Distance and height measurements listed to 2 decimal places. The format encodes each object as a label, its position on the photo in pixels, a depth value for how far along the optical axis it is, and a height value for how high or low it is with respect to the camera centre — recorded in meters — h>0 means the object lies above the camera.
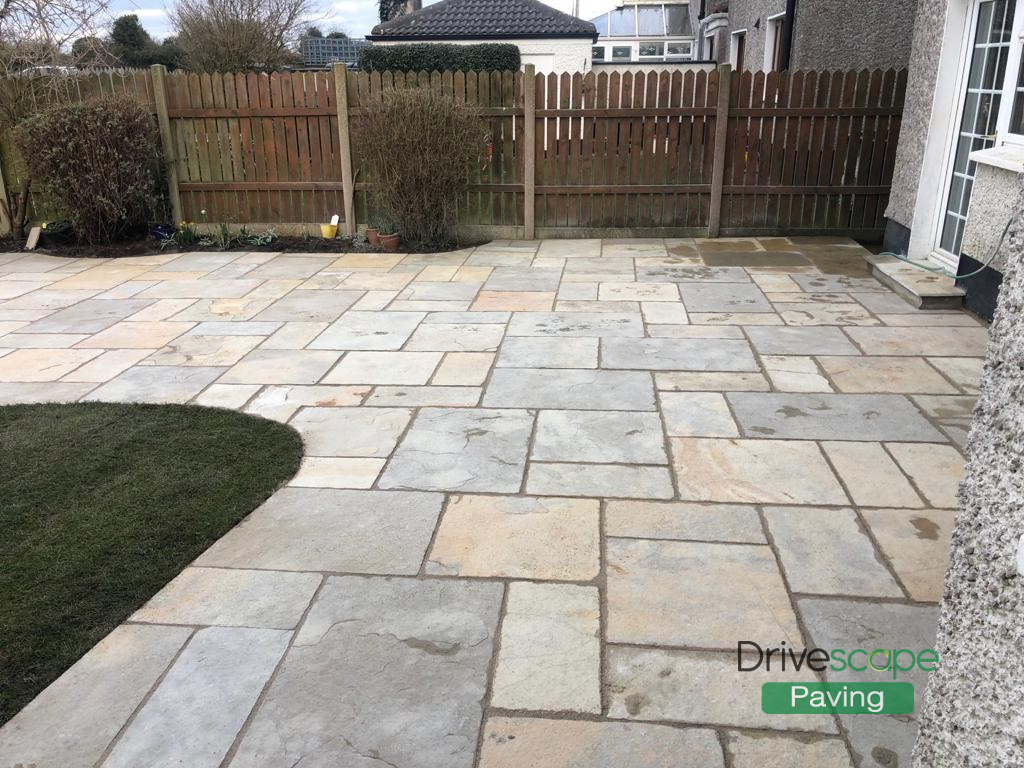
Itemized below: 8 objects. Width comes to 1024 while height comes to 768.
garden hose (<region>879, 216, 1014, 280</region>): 5.17 -1.13
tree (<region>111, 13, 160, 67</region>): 22.98 +2.11
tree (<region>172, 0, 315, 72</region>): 17.78 +1.80
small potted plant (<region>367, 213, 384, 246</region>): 8.07 -1.10
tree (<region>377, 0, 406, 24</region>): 30.08 +3.86
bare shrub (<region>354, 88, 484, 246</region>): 7.32 -0.28
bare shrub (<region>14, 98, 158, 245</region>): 7.46 -0.39
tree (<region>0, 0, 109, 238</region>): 7.79 +0.65
